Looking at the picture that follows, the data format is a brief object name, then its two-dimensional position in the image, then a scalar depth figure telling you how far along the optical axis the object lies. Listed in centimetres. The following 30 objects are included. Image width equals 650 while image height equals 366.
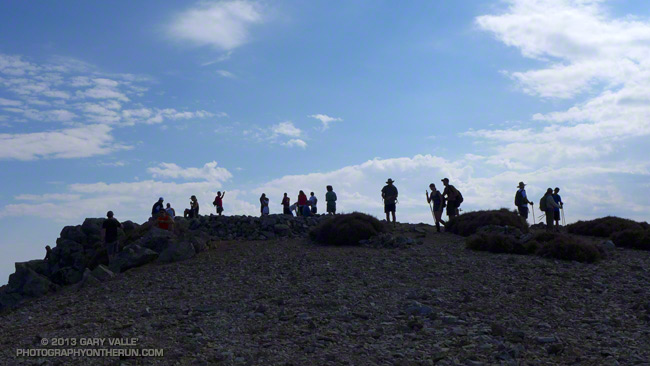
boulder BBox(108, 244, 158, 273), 2062
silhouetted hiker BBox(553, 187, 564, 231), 2642
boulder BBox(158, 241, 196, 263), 2109
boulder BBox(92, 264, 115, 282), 1975
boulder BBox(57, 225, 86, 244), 2616
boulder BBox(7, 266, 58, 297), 2132
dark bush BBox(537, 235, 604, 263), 1931
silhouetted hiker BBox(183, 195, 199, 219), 3291
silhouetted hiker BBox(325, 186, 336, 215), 2988
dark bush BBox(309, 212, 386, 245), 2364
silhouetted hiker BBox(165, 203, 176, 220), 2694
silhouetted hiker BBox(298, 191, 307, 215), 3134
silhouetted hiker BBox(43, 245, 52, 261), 2602
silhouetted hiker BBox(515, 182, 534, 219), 2597
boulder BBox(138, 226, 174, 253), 2227
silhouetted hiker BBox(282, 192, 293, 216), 3189
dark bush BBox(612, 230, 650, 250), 2330
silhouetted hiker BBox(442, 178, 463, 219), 2586
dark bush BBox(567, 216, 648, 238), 2738
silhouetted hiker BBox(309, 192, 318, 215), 3167
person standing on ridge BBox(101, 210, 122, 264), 2136
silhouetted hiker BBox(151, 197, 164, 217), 2793
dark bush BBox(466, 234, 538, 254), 2075
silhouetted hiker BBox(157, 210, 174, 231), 2455
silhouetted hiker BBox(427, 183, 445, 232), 2548
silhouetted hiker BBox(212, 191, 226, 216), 3403
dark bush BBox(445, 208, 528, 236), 2575
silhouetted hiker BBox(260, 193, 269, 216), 3209
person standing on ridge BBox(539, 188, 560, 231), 2517
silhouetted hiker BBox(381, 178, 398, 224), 2619
